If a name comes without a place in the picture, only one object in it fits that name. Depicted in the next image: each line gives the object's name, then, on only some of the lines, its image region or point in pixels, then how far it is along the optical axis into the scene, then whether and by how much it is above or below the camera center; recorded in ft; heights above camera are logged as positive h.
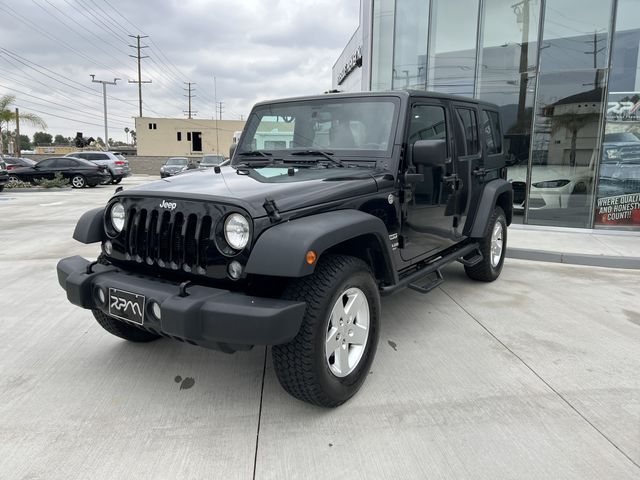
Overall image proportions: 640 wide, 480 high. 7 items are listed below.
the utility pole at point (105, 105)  137.80 +14.86
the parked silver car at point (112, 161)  75.31 -0.50
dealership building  28.60 +4.87
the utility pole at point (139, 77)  165.32 +27.71
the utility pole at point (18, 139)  135.34 +4.55
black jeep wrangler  7.88 -1.45
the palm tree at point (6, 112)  96.00 +8.55
